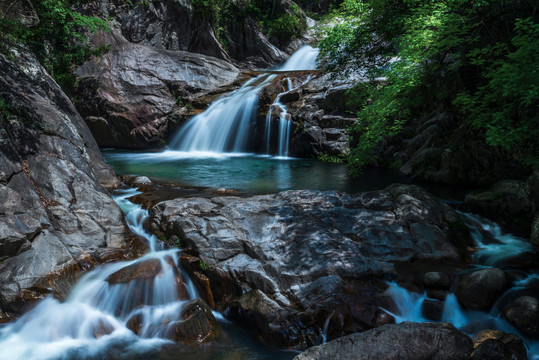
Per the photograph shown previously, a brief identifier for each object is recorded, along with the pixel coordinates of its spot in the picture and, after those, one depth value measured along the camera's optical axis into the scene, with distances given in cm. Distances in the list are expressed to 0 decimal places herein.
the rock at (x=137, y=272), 436
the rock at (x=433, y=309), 390
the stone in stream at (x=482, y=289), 387
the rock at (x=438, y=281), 409
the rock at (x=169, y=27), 1931
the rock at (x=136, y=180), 795
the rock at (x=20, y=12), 774
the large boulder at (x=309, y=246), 388
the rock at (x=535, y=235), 447
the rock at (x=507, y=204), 567
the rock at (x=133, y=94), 1633
